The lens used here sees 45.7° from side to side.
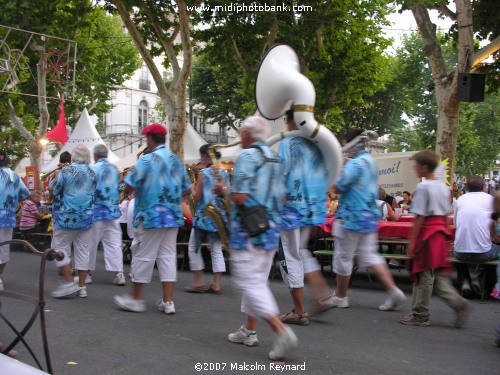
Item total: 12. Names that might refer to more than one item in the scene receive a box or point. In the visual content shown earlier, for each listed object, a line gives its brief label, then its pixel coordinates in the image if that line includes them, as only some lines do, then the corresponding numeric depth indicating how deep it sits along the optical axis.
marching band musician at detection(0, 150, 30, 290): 7.39
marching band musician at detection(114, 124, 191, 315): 5.89
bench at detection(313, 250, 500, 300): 7.09
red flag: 20.69
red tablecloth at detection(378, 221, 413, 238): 8.26
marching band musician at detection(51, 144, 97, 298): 6.94
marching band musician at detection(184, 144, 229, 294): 7.42
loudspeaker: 11.47
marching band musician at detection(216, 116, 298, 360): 4.26
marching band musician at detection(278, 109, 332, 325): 5.34
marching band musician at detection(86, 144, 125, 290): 7.82
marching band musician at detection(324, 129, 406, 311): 5.82
